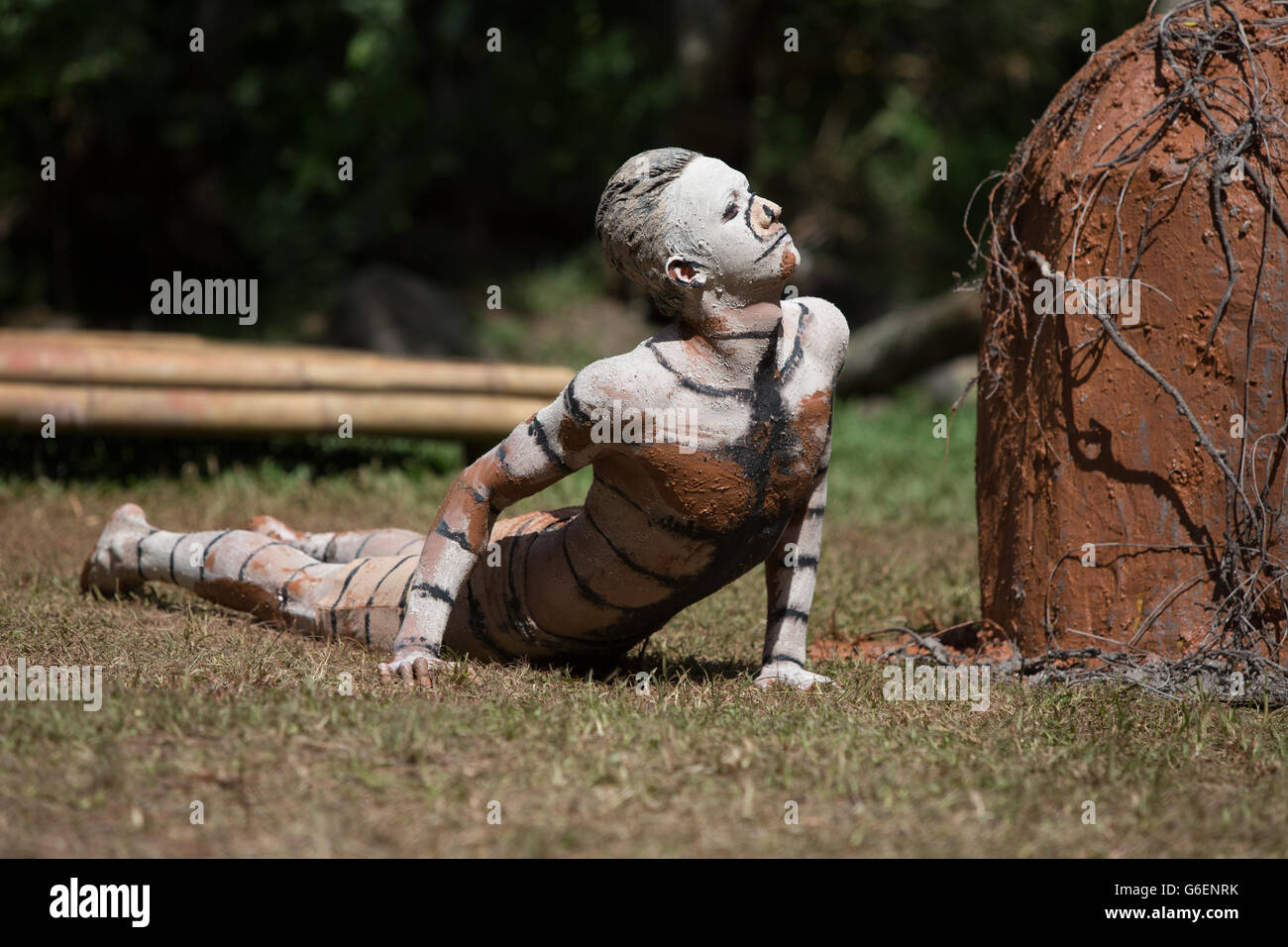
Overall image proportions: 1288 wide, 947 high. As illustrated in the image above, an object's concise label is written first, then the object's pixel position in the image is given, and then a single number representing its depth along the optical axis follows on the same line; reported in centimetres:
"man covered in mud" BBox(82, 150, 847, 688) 666
